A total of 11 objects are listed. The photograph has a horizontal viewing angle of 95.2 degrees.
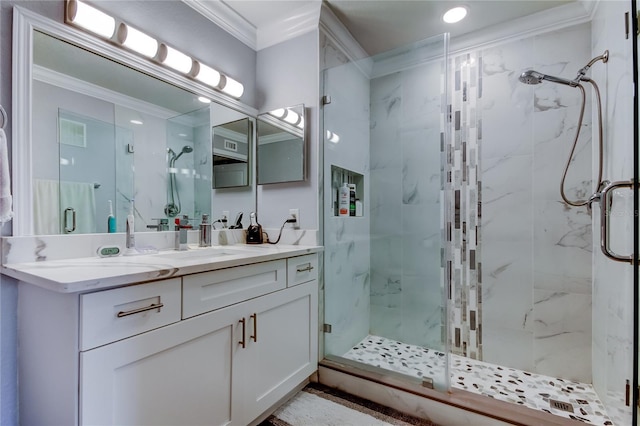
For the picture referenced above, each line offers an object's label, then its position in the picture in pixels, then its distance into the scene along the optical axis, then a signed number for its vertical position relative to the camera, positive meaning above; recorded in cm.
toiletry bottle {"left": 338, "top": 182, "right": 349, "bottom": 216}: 213 +8
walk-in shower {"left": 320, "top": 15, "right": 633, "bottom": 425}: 173 -8
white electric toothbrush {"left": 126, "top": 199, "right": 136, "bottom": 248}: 136 -10
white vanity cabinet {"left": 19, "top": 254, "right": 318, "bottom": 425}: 81 -47
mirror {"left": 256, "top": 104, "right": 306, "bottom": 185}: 193 +45
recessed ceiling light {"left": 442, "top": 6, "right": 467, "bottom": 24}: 185 +129
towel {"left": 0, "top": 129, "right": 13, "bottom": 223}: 98 +9
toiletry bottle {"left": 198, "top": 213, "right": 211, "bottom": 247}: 173 -13
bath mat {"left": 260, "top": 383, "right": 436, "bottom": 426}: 145 -105
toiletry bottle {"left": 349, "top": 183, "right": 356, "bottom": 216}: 220 +10
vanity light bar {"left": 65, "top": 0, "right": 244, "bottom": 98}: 123 +83
